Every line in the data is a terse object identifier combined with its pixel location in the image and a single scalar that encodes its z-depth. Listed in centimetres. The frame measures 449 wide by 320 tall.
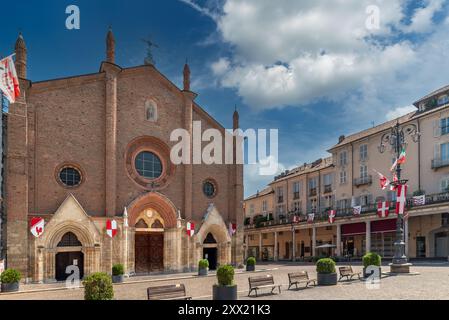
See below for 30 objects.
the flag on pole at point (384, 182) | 2570
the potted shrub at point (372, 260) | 2081
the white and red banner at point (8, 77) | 2111
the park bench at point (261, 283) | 1625
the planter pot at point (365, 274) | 2065
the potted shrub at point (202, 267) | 2981
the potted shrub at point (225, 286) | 1427
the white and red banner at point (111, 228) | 2798
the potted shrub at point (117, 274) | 2523
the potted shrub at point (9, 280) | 2069
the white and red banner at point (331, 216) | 4309
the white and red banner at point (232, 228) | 3607
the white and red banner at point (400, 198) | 2159
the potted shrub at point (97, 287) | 1138
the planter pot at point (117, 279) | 2520
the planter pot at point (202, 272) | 2977
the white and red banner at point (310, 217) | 4622
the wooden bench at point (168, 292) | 1260
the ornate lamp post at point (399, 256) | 2209
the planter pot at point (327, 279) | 1872
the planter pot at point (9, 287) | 2078
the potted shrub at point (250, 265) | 3372
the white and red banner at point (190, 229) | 3283
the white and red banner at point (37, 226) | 2534
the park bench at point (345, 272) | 1959
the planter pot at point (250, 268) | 3372
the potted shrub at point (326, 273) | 1872
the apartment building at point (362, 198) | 3631
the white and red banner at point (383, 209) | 3241
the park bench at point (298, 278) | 1795
